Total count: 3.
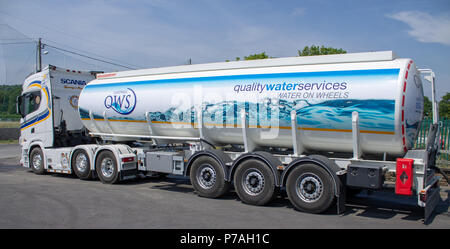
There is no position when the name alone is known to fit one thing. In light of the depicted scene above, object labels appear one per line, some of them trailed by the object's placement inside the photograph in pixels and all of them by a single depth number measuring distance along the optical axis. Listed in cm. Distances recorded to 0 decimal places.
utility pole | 3222
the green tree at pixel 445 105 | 4847
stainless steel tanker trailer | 738
